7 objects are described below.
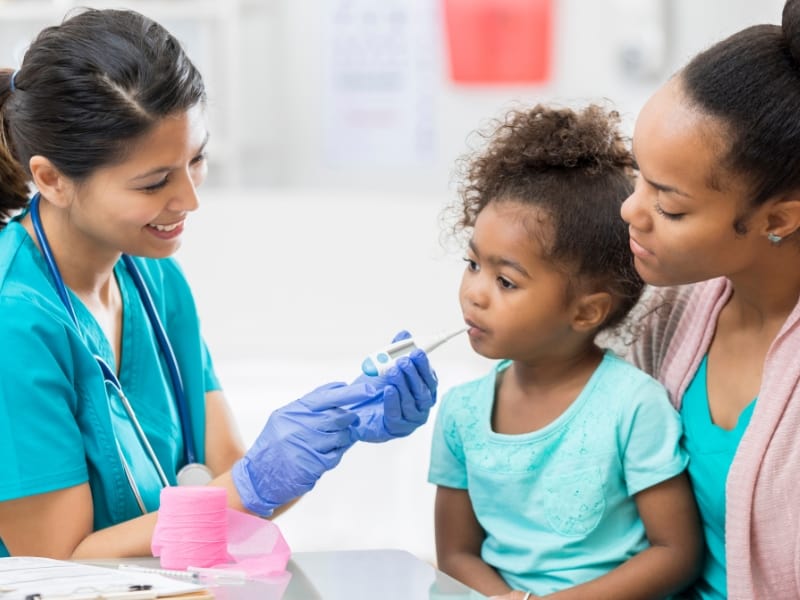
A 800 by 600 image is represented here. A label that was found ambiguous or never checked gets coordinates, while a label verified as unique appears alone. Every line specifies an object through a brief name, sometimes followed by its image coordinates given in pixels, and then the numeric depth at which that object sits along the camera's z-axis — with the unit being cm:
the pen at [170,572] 178
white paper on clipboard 165
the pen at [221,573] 178
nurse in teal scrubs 190
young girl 196
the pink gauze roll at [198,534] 180
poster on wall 378
